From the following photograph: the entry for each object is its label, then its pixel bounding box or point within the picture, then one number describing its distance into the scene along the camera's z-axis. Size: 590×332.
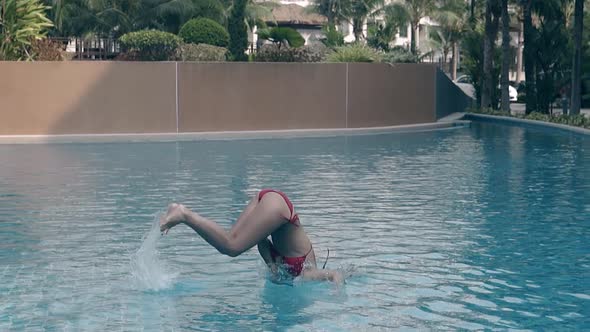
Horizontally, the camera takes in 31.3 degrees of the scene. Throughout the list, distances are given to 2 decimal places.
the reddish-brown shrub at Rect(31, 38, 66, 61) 28.06
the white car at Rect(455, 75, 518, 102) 53.13
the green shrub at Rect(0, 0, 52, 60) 27.81
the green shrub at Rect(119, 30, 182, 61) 30.22
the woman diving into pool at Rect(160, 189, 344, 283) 7.85
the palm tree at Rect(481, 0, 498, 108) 40.66
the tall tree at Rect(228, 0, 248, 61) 34.20
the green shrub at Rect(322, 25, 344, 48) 46.04
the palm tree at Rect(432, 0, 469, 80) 82.94
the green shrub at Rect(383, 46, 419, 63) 32.34
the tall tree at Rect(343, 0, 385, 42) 72.12
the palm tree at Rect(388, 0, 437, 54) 79.75
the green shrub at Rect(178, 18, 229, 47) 35.47
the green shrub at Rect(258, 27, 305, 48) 56.38
